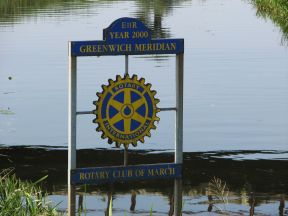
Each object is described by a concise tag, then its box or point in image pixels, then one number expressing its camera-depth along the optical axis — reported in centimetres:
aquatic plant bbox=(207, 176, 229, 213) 1700
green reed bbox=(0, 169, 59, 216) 1173
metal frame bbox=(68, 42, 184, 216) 1180
